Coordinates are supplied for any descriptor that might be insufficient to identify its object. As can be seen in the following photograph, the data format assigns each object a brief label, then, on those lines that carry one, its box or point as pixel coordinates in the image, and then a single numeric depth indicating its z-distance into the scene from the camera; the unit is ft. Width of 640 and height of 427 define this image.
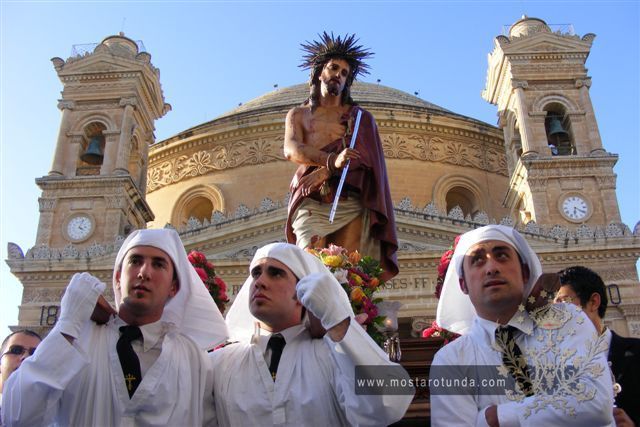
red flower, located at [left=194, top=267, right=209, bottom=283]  19.65
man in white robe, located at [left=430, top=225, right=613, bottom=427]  9.00
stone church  75.36
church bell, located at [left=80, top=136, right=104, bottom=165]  91.71
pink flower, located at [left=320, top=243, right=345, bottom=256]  16.57
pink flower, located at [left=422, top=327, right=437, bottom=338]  18.26
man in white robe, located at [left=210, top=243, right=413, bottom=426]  9.68
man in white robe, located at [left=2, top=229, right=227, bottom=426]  9.79
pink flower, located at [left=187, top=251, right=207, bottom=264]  20.62
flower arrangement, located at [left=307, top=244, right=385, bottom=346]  15.55
